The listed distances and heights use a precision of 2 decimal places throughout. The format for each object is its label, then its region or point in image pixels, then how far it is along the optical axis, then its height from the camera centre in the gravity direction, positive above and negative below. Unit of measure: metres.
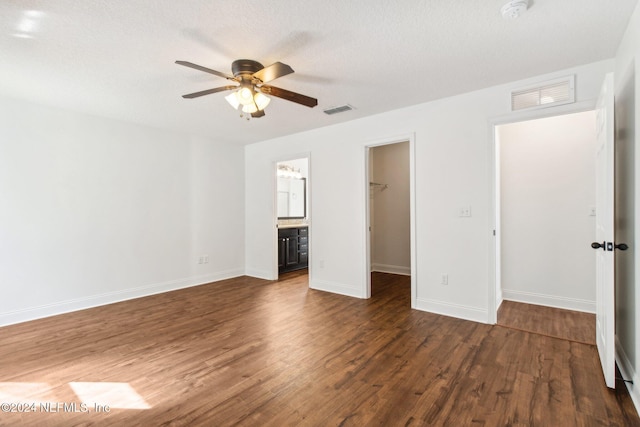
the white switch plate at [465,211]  3.28 -0.01
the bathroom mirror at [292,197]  6.62 +0.32
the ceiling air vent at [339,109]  3.65 +1.27
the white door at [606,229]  1.98 -0.14
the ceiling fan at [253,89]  2.32 +1.01
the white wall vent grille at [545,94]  2.73 +1.08
